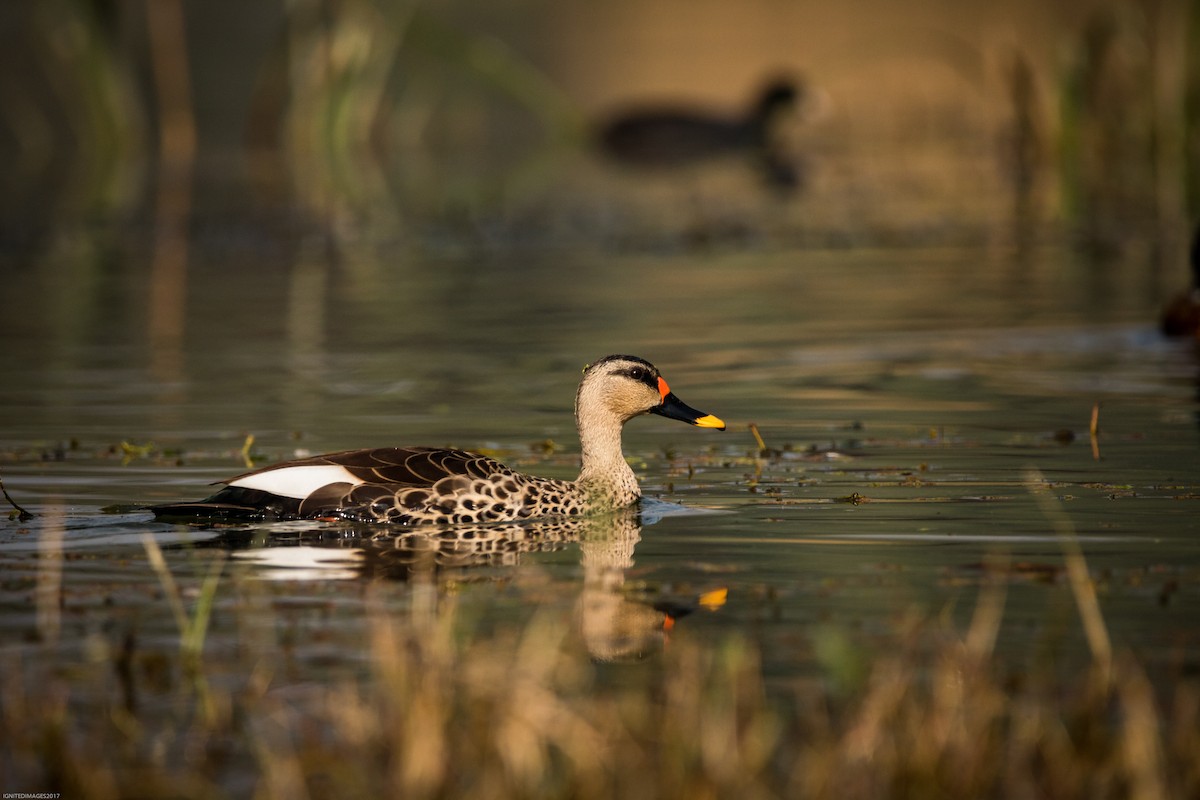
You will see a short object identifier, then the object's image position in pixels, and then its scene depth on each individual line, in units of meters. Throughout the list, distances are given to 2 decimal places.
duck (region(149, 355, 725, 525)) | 17.84
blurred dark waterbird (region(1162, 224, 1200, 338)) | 31.56
